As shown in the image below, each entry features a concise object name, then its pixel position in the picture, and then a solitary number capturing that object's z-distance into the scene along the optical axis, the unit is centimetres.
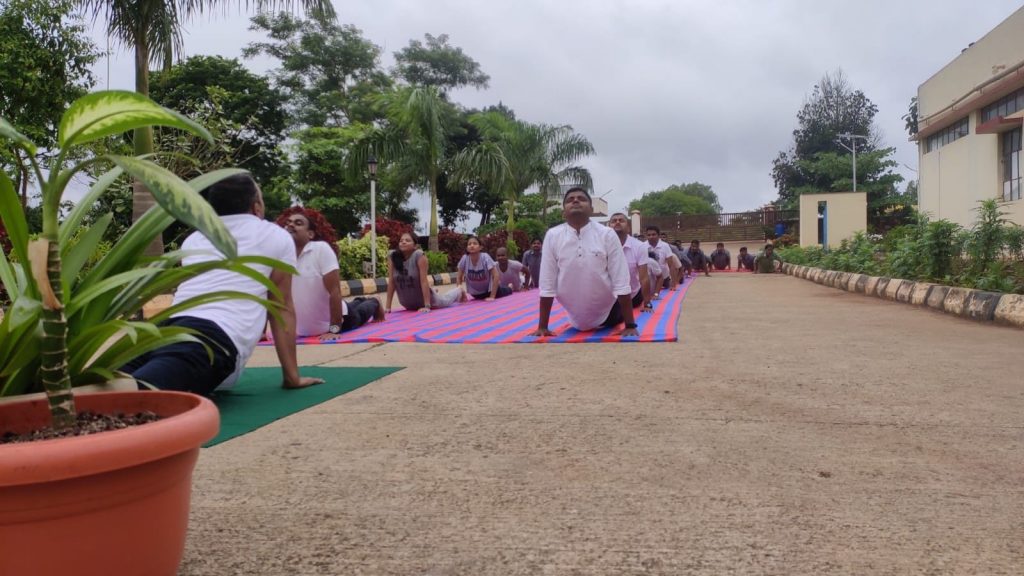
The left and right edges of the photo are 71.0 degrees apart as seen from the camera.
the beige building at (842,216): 2617
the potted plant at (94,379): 119
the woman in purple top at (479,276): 1069
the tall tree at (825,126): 5272
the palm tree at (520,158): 2255
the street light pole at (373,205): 1484
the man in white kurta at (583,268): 576
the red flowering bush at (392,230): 1781
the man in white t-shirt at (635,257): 765
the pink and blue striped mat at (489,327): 593
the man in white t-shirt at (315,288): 579
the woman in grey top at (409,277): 844
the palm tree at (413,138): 1884
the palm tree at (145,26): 904
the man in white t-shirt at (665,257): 1169
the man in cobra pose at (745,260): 2613
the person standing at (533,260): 1355
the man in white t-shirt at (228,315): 280
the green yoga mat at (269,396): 306
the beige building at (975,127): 1748
